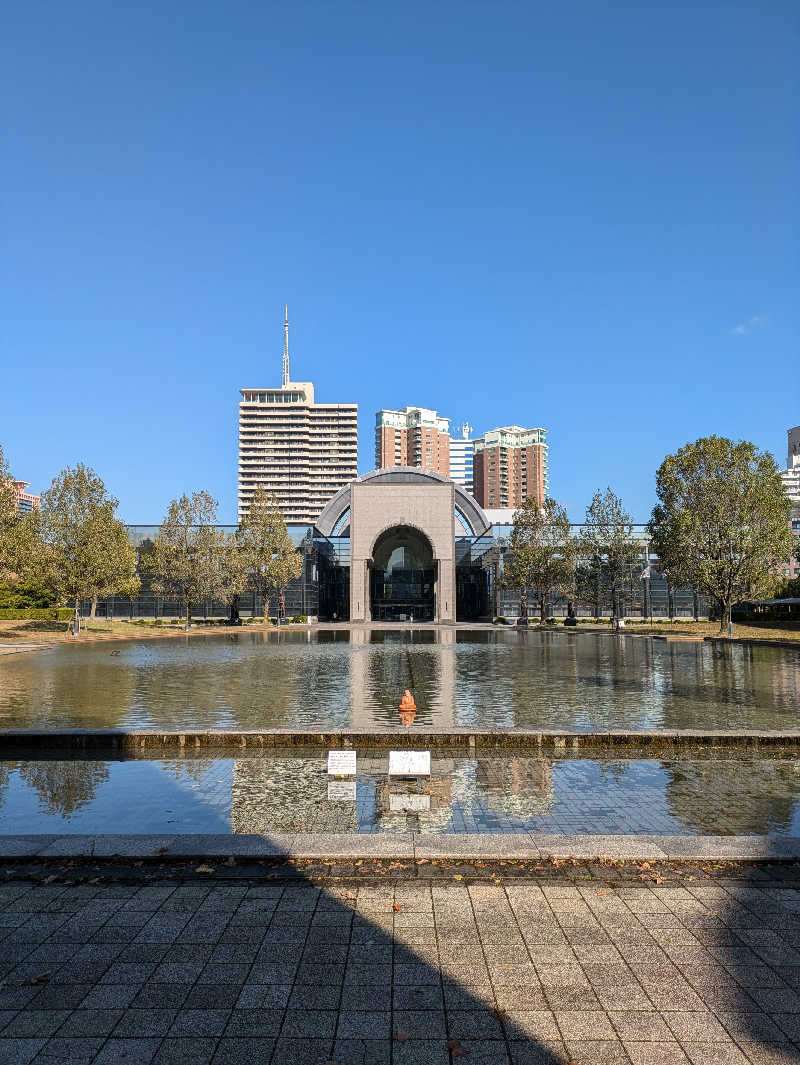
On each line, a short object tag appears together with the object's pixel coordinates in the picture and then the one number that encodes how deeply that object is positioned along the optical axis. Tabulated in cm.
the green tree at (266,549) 6931
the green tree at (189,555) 6066
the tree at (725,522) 5281
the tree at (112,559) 5172
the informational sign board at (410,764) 1098
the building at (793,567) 15782
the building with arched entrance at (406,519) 8256
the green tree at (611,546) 6606
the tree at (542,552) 6938
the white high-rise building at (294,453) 18688
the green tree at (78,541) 5050
